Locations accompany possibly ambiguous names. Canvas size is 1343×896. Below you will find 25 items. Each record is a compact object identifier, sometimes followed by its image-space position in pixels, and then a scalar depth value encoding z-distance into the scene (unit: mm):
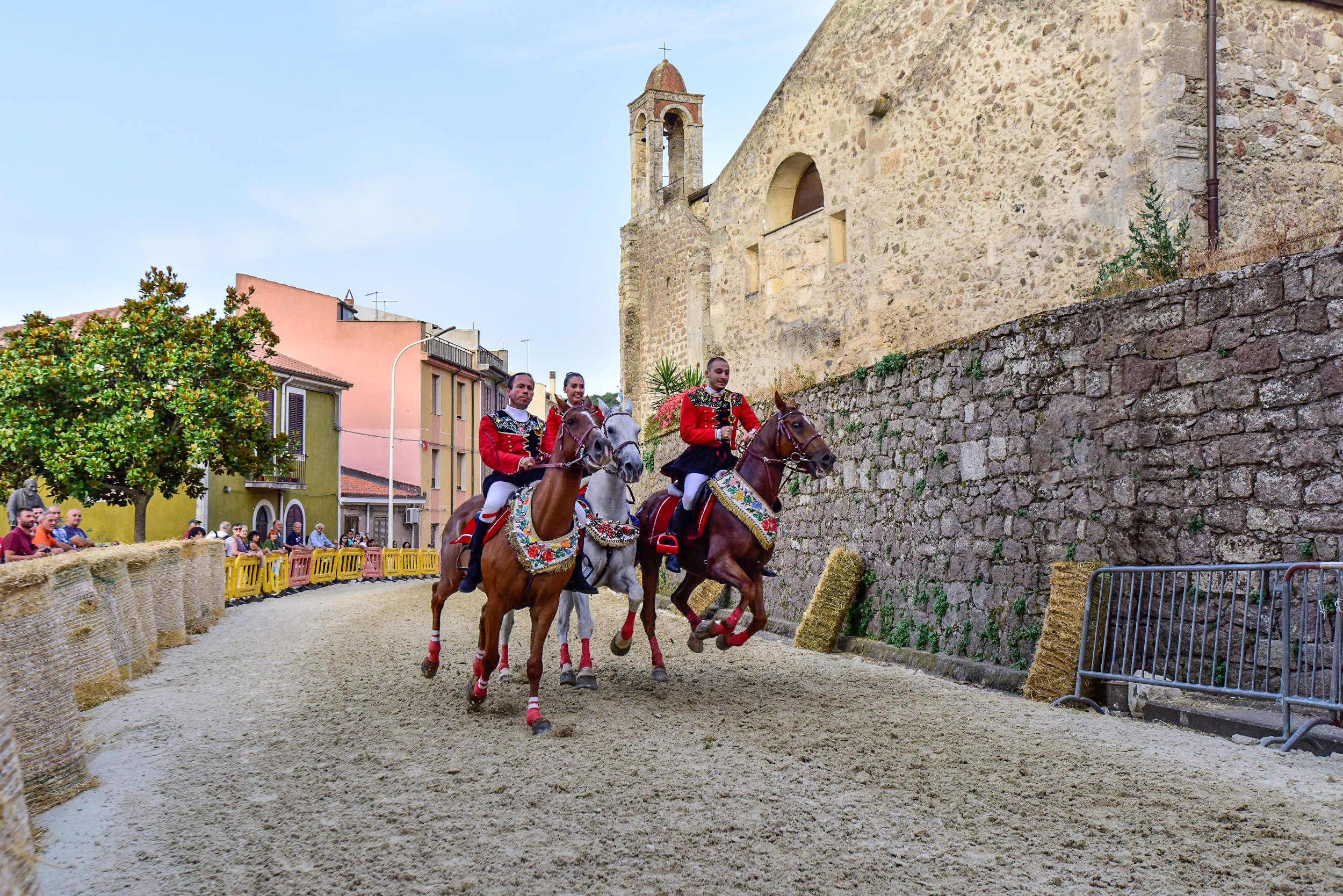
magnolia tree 22891
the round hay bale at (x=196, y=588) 14172
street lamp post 37000
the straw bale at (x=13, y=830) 3152
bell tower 31703
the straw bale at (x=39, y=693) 5242
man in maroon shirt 11055
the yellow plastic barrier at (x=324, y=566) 27828
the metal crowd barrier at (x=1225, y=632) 6082
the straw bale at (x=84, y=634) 7512
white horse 8188
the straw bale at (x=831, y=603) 11602
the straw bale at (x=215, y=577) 15641
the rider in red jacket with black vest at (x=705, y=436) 8656
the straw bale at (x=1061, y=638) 7750
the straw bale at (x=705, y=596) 15477
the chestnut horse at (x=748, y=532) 8000
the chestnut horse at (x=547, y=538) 6770
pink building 42969
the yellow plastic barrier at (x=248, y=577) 21094
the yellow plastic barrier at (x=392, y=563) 32594
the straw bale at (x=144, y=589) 10750
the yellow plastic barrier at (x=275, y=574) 23031
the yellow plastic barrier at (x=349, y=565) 29844
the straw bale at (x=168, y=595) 12180
